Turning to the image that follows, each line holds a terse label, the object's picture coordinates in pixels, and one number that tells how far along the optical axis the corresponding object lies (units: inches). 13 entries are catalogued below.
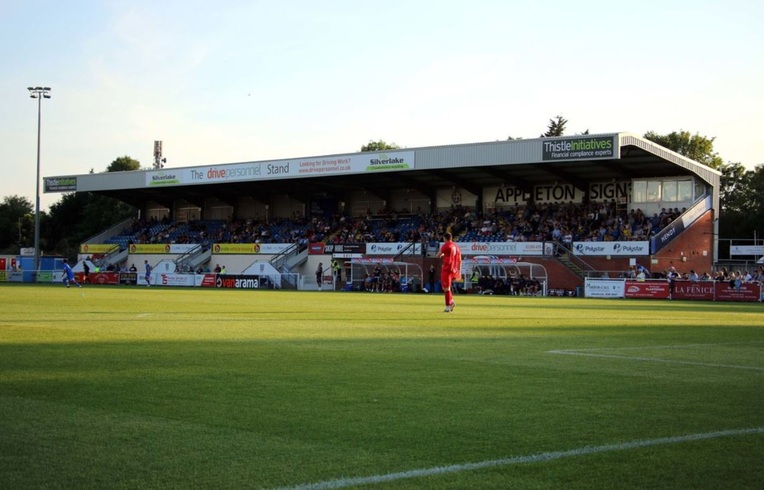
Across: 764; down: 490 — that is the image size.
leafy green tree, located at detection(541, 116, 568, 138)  3907.5
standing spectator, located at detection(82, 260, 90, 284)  2447.6
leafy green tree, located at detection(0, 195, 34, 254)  4506.6
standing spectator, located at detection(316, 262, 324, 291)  2187.5
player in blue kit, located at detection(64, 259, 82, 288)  1764.0
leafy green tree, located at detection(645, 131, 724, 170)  3582.7
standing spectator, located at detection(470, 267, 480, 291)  1979.6
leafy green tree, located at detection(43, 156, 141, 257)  4082.2
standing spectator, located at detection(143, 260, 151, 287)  2271.2
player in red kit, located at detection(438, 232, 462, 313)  908.0
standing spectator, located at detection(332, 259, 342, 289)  2269.9
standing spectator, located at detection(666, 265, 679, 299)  1689.2
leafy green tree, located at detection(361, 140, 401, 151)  4356.1
